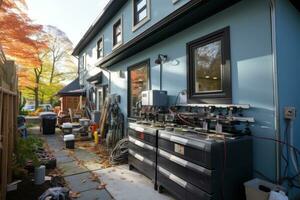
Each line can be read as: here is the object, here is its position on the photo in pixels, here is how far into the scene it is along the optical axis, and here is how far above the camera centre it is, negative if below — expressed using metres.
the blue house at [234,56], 2.88 +0.92
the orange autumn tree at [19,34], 9.05 +3.66
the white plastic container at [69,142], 7.02 -1.38
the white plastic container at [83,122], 9.14 -0.86
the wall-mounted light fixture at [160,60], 5.18 +1.20
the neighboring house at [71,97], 13.67 +0.48
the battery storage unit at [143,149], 3.87 -0.99
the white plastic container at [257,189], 2.48 -1.12
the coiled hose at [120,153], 5.37 -1.41
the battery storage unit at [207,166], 2.59 -0.91
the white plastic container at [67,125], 8.86 -0.98
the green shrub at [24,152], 4.10 -1.05
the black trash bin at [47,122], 10.04 -0.95
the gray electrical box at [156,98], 4.86 +0.15
